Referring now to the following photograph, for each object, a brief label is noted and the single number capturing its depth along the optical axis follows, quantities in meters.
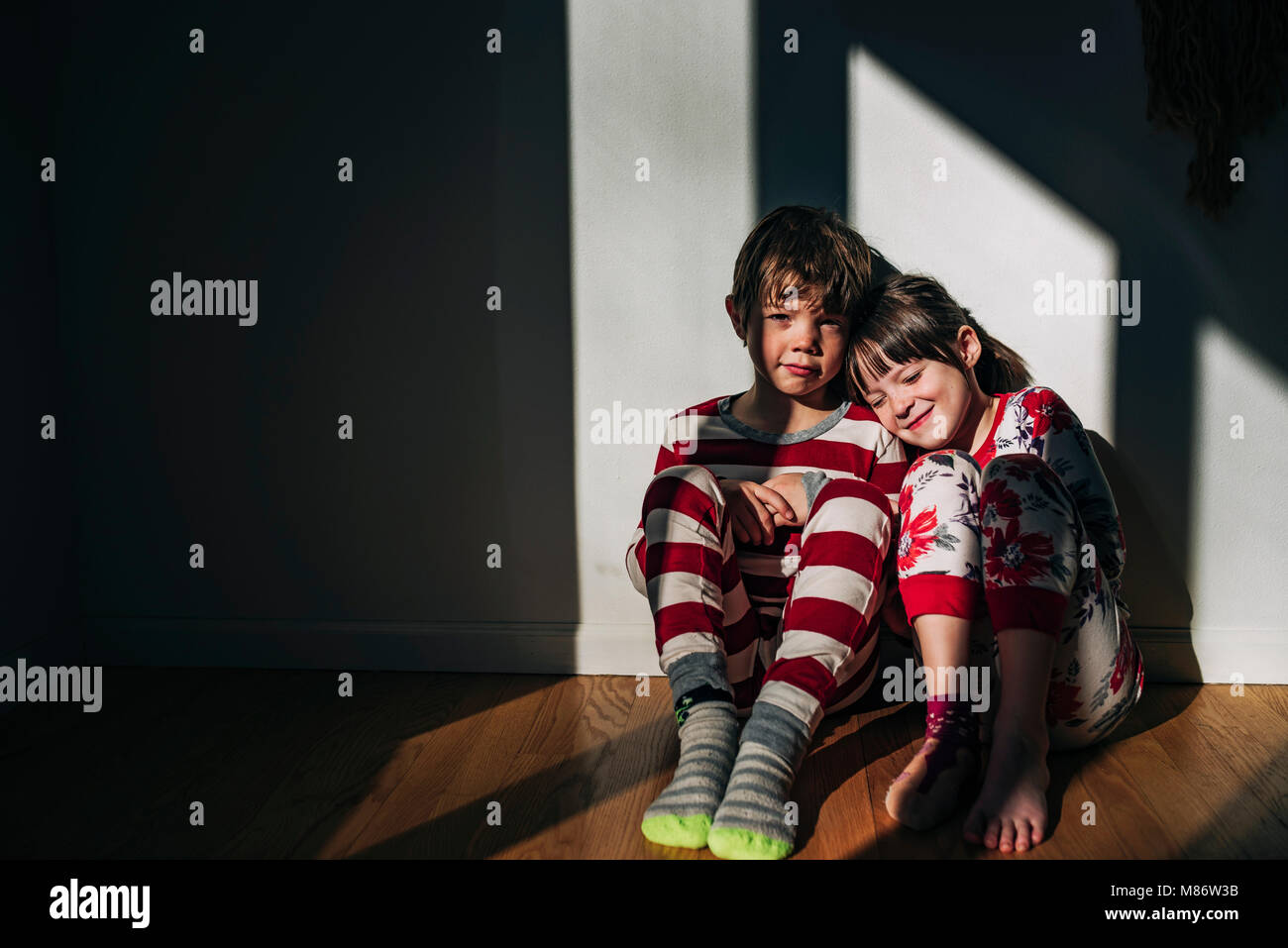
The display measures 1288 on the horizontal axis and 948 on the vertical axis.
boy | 1.24
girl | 1.24
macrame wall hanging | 1.53
